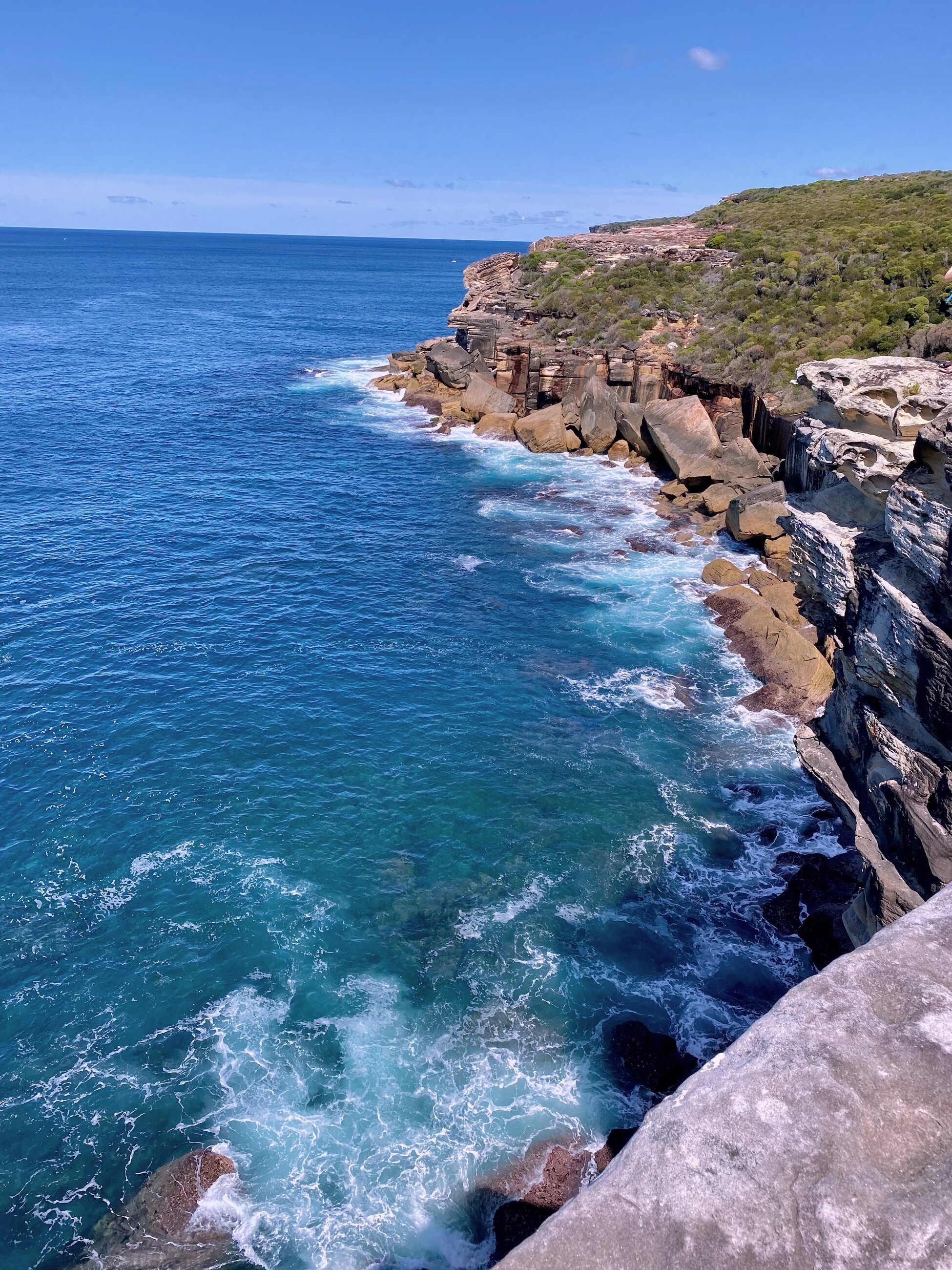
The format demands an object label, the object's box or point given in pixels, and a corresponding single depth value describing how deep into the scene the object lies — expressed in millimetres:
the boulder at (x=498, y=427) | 79938
